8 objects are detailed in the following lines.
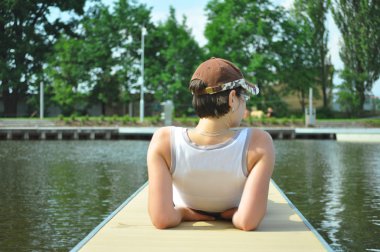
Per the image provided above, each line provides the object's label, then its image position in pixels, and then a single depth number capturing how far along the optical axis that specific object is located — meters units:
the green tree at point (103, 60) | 51.56
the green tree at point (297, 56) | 51.84
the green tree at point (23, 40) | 51.28
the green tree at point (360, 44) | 49.69
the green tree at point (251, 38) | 49.69
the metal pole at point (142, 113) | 42.09
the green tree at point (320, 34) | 51.75
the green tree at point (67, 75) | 51.38
